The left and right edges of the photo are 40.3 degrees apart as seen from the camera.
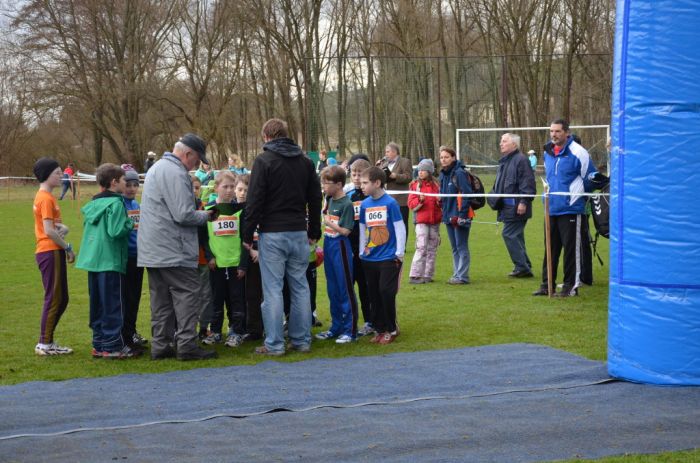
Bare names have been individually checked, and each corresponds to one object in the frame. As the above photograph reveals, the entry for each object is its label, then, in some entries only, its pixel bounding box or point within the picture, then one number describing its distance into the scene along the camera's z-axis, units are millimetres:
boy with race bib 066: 8641
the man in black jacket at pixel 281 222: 7984
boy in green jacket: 8047
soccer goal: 31030
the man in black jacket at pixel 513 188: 12195
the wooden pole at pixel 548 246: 11000
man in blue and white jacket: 10938
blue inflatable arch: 6352
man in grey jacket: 7832
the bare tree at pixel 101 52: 47125
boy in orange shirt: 8163
